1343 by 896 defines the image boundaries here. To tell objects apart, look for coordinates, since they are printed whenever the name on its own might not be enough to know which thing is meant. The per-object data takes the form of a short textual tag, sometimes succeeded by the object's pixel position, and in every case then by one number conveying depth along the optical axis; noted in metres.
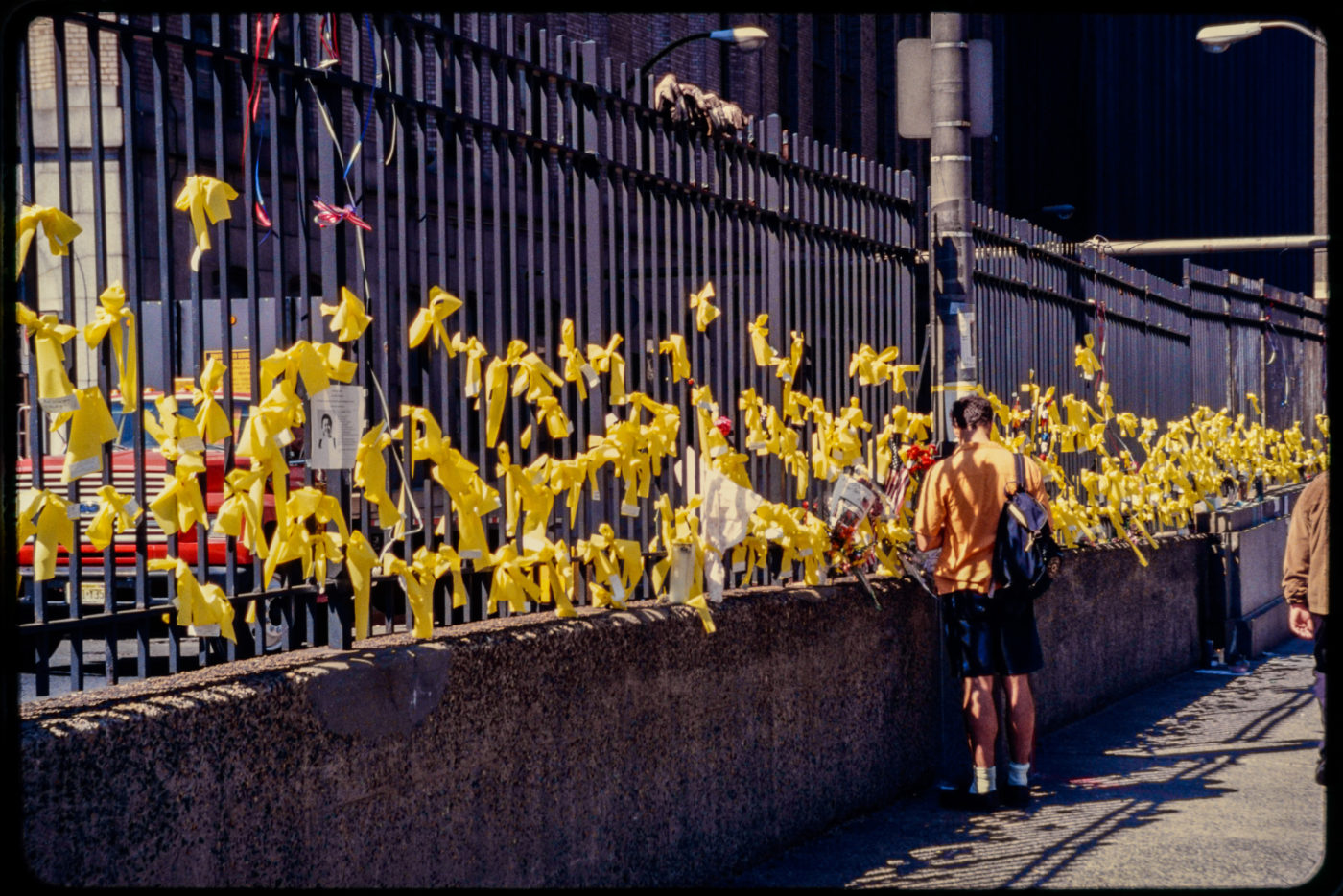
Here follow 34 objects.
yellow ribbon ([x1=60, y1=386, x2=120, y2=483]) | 6.98
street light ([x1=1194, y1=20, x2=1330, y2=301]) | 30.23
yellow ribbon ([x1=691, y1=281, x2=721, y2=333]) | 11.98
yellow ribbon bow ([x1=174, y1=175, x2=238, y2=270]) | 7.72
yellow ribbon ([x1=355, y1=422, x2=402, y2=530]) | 8.60
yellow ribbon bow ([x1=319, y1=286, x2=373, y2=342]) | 8.50
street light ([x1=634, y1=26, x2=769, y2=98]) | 33.83
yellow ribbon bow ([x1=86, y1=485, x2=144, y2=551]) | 7.26
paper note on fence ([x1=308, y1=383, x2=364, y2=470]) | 8.45
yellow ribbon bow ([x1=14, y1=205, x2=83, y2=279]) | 6.80
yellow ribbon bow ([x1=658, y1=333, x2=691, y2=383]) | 11.68
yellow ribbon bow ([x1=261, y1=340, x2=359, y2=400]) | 8.09
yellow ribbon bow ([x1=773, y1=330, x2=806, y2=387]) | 13.09
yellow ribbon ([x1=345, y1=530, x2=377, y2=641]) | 8.45
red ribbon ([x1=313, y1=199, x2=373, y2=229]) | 8.68
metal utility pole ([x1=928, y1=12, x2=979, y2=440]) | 15.02
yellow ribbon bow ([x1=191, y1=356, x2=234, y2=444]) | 7.81
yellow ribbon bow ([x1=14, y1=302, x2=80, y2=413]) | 6.90
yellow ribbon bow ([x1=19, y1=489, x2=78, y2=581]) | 6.86
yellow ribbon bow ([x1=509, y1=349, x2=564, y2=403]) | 9.95
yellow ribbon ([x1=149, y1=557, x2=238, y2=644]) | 7.52
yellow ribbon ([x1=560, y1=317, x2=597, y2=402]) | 10.48
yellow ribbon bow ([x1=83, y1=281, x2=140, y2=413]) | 7.20
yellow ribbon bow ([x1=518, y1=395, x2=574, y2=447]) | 10.16
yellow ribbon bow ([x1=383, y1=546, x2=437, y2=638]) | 8.81
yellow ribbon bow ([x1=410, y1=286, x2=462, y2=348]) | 9.17
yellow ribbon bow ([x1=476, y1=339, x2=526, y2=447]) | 9.70
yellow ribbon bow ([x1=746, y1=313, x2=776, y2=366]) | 12.78
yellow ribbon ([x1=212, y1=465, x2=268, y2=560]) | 7.82
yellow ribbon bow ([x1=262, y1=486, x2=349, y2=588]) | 8.09
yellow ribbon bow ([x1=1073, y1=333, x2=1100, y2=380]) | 19.98
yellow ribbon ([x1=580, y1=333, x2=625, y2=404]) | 10.73
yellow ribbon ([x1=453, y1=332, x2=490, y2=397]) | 9.59
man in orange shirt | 14.00
